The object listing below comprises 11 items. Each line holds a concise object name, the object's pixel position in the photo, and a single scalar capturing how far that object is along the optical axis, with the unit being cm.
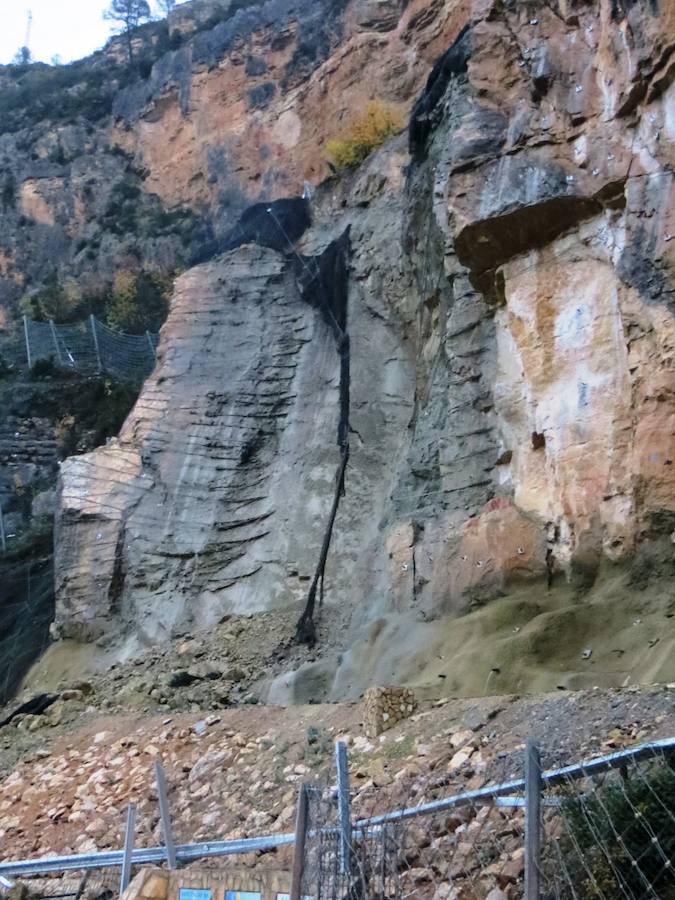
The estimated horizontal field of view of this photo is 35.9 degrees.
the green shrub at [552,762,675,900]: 379
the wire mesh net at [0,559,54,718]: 1895
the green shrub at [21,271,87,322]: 3188
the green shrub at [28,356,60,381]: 2867
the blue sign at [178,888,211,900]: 523
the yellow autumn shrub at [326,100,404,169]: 2197
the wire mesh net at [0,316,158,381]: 2850
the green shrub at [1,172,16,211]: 3522
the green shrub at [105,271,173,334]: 2998
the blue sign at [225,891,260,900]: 505
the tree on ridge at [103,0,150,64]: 4447
